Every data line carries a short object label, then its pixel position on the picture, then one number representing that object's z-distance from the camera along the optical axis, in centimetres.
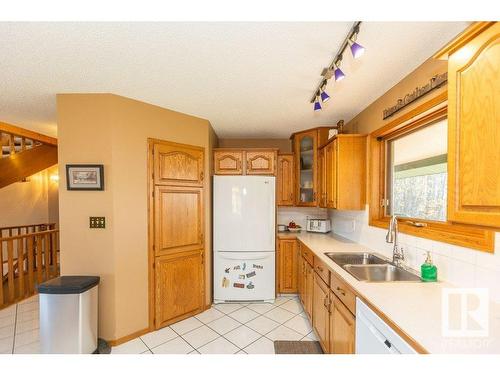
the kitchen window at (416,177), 146
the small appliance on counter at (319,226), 334
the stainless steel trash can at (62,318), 178
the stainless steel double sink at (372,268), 165
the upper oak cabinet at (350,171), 238
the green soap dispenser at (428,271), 142
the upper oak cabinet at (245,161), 307
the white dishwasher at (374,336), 96
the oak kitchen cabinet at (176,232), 236
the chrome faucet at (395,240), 177
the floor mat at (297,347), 199
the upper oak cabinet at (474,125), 83
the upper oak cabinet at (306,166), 317
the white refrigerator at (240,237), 290
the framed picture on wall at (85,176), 206
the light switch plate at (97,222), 209
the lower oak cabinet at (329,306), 143
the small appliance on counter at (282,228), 353
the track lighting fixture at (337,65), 121
